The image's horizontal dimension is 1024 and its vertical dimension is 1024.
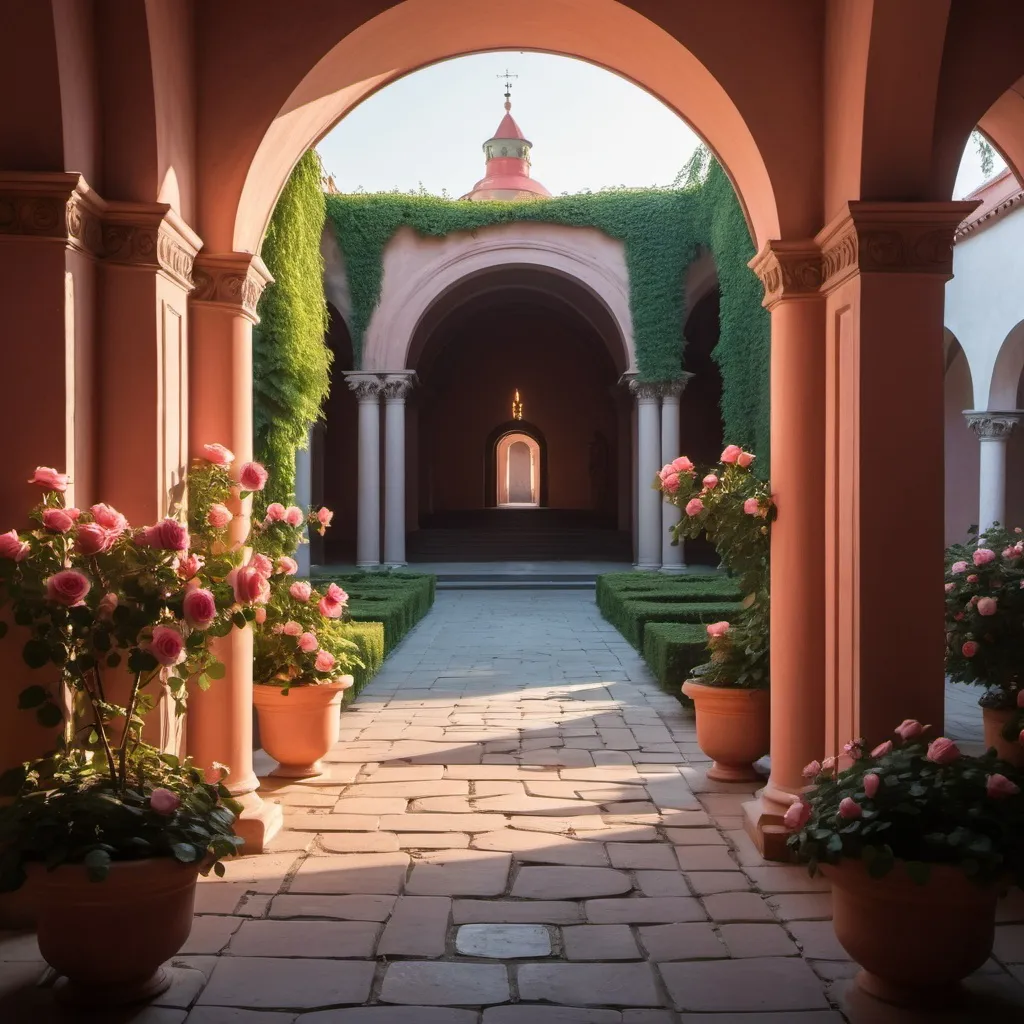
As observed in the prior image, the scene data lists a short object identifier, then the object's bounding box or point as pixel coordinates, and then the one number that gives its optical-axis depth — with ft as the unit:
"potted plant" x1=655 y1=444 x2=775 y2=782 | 19.21
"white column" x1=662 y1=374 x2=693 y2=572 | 62.69
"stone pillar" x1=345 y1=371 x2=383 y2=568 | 63.77
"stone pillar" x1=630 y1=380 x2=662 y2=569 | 63.21
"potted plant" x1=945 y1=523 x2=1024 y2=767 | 18.70
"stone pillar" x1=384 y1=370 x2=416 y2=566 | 64.49
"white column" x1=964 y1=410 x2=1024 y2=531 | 53.01
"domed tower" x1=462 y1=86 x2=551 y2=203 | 101.09
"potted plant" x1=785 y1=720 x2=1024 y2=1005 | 10.51
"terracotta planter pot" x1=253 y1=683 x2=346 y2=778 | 19.60
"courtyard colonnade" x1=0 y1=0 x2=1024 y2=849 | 13.20
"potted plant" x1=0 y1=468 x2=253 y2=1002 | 10.71
